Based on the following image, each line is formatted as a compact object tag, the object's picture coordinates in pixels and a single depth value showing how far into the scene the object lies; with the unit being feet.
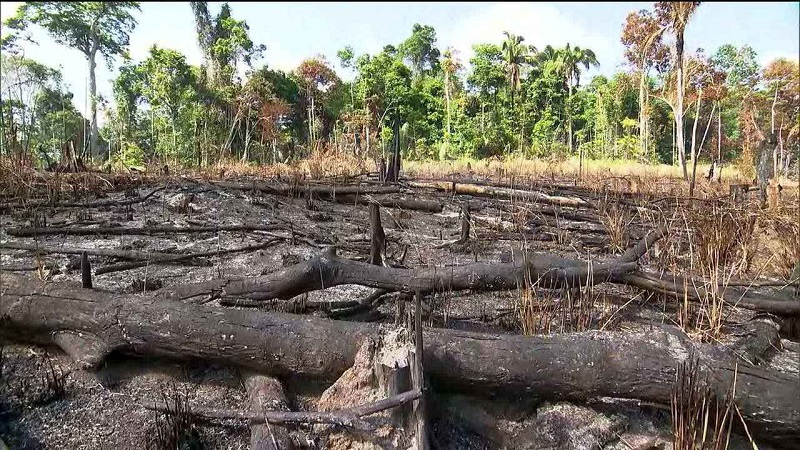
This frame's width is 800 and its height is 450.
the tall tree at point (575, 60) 103.12
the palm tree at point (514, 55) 90.16
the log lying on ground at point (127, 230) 11.95
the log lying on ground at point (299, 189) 20.18
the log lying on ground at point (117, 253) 10.03
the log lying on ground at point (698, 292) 8.15
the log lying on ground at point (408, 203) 19.61
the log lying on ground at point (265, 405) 4.93
